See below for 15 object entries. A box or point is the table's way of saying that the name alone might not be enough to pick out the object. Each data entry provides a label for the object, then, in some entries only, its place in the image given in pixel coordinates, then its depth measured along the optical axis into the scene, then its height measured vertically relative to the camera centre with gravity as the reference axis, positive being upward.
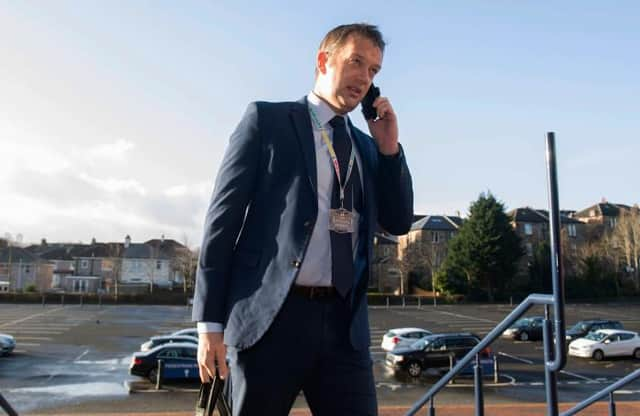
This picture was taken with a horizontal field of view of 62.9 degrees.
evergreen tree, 52.34 +2.10
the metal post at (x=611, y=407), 4.74 -1.25
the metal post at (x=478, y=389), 4.21 -0.95
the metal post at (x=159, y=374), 15.19 -3.02
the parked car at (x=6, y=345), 20.17 -2.85
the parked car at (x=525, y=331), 25.01 -2.99
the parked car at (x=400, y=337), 21.67 -2.81
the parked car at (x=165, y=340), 19.61 -2.58
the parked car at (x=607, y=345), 21.67 -3.10
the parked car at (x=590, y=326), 26.23 -2.81
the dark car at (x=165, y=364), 16.11 -2.88
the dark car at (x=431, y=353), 17.77 -2.82
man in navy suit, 1.77 +0.09
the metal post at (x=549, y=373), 2.29 -0.47
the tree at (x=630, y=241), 62.12 +3.55
